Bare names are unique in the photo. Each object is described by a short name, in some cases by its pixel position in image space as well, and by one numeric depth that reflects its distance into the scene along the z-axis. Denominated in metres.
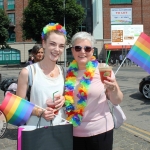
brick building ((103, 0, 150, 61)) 42.59
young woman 2.21
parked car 8.79
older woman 2.41
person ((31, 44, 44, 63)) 4.74
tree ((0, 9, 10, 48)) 37.06
